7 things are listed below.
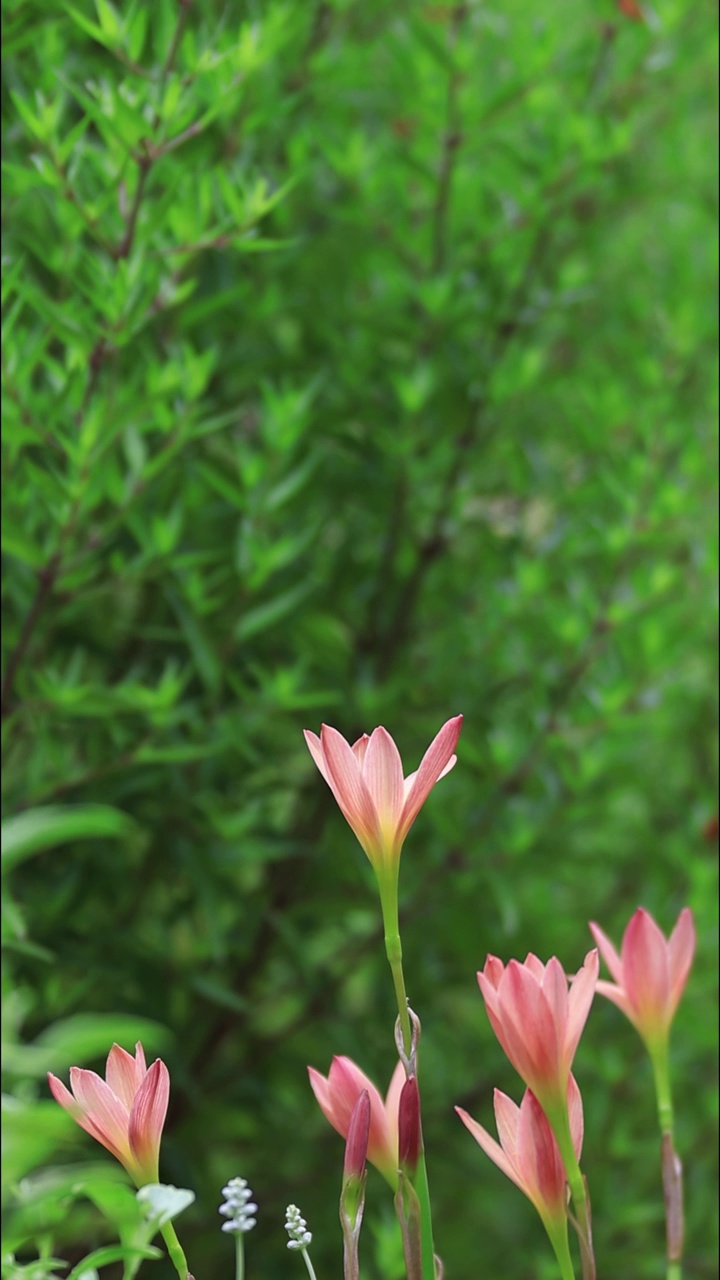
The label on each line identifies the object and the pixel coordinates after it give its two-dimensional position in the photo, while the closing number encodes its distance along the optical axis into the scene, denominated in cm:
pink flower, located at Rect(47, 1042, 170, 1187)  128
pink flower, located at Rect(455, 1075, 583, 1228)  128
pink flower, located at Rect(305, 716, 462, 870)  128
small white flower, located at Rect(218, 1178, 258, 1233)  127
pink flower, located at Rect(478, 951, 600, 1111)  127
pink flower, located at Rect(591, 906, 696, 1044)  135
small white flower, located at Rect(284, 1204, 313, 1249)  129
